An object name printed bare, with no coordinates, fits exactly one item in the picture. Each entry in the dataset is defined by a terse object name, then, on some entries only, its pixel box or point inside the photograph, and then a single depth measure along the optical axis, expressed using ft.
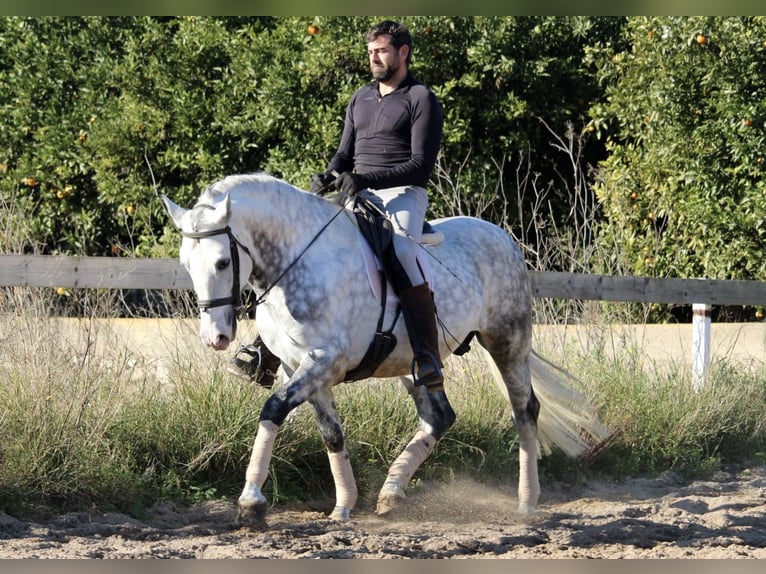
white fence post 58.44
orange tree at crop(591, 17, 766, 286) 74.74
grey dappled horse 35.94
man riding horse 39.83
